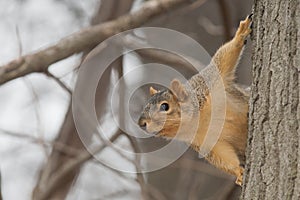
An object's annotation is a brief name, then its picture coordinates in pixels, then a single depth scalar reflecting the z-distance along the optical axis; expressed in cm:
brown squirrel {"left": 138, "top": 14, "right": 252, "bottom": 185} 383
